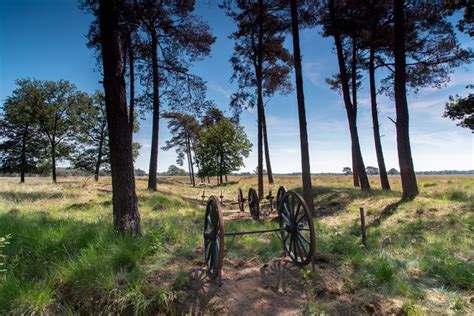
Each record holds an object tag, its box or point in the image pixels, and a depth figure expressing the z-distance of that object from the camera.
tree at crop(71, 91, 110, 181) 32.56
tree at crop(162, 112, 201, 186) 38.17
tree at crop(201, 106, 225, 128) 37.27
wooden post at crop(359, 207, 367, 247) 6.33
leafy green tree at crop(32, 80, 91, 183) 30.12
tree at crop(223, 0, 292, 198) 15.30
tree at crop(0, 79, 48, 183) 29.53
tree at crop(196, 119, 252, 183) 37.19
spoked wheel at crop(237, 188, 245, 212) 13.10
